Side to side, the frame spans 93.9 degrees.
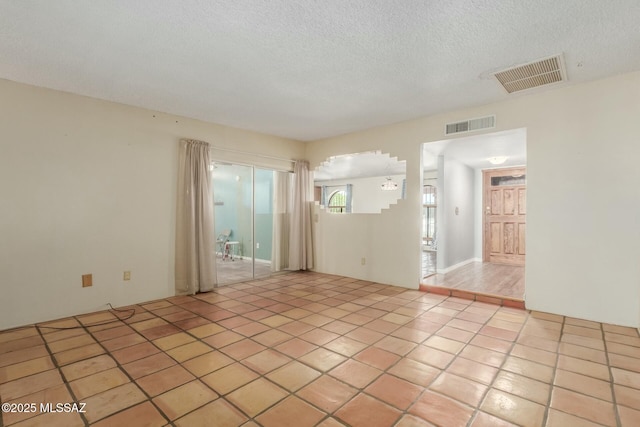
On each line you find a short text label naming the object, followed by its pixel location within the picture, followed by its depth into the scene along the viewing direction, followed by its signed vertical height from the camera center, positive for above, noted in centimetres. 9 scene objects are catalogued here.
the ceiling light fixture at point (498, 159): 553 +100
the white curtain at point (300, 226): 573 -23
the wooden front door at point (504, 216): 659 -7
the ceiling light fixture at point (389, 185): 920 +88
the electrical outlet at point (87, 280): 346 -76
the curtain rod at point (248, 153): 466 +104
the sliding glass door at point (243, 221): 536 -13
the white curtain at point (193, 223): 422 -12
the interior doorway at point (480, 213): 472 +0
